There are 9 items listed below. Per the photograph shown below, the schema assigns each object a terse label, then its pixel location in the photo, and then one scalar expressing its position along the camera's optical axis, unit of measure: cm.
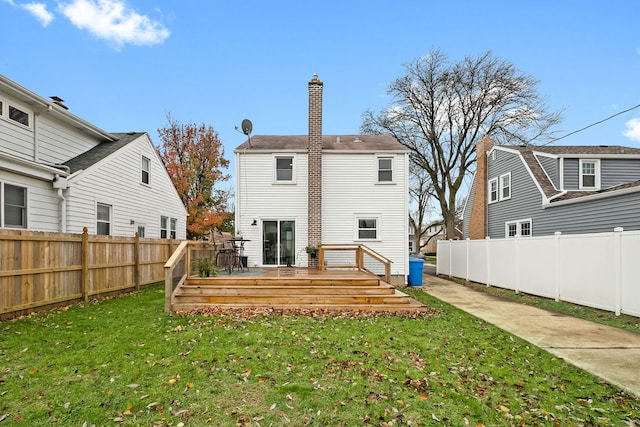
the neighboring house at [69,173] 906
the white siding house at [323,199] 1373
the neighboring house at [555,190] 1094
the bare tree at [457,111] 2350
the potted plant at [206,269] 902
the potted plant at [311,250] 1245
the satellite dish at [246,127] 1314
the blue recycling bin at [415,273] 1385
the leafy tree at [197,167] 2456
